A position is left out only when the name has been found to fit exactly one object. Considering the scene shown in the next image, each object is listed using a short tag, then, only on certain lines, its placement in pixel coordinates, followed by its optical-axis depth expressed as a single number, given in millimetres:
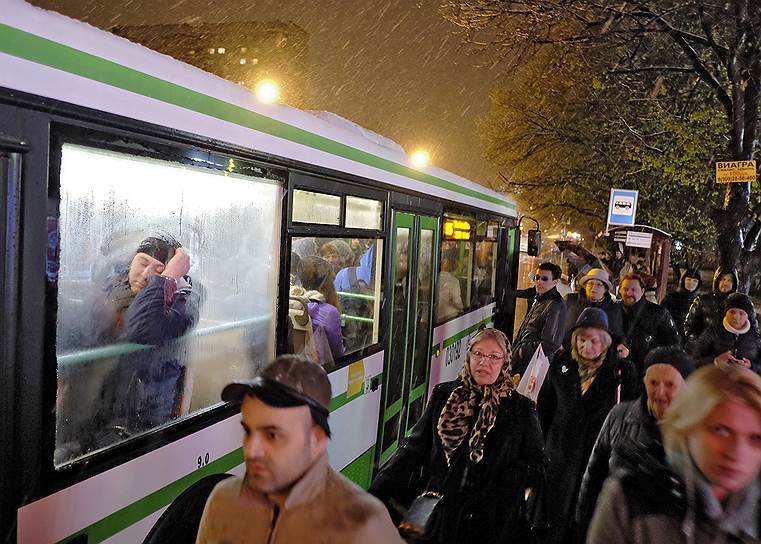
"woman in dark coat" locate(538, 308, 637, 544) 4379
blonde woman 1952
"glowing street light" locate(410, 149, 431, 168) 6390
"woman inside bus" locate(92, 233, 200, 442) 2938
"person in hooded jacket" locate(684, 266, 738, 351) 7367
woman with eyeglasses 3240
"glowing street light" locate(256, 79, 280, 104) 3819
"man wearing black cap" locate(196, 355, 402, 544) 1709
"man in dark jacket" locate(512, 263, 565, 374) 6730
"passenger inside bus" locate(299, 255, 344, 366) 4566
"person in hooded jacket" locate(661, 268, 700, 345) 10523
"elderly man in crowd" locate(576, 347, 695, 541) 3178
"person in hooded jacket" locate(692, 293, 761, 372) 6531
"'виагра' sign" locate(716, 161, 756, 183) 10711
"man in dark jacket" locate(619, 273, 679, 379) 6621
